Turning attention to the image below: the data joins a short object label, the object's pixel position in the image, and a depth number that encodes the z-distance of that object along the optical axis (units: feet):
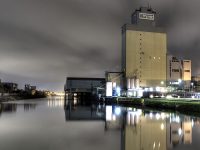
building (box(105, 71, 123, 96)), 424.91
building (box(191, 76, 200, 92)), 511.40
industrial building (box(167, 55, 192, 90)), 474.49
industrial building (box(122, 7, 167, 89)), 461.78
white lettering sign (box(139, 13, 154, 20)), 485.15
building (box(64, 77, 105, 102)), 602.03
